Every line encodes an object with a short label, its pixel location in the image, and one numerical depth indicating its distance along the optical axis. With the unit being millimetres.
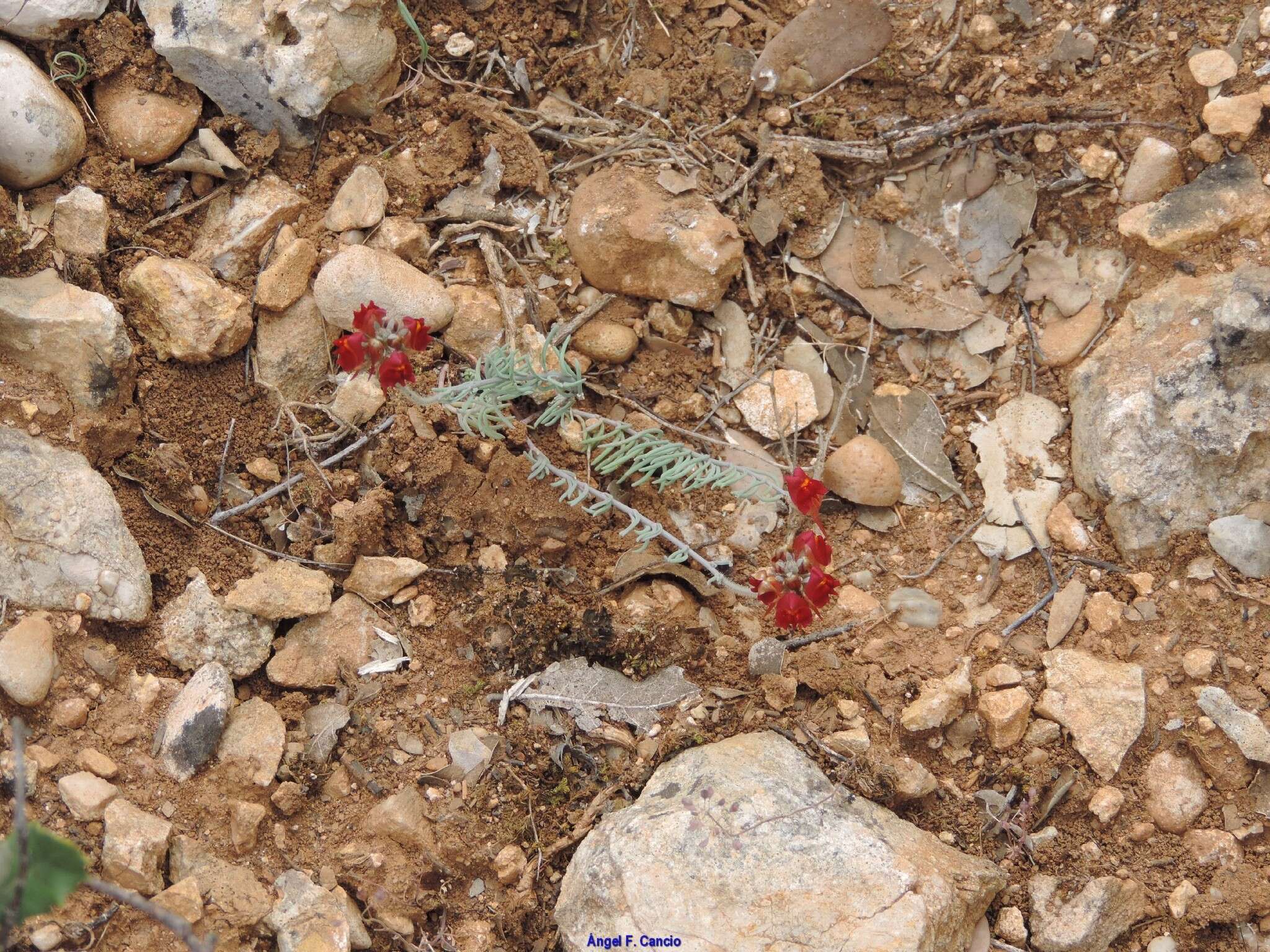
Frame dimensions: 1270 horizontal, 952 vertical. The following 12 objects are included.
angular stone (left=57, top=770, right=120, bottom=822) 2348
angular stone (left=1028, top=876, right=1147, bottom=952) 2561
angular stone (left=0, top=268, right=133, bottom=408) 2744
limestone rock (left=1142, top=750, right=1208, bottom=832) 2697
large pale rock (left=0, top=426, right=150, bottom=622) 2572
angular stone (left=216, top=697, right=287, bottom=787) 2562
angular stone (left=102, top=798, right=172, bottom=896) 2318
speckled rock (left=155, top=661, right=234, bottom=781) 2523
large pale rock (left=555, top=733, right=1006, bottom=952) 2379
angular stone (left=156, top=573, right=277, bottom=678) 2699
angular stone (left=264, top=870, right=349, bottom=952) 2393
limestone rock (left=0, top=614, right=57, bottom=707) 2402
